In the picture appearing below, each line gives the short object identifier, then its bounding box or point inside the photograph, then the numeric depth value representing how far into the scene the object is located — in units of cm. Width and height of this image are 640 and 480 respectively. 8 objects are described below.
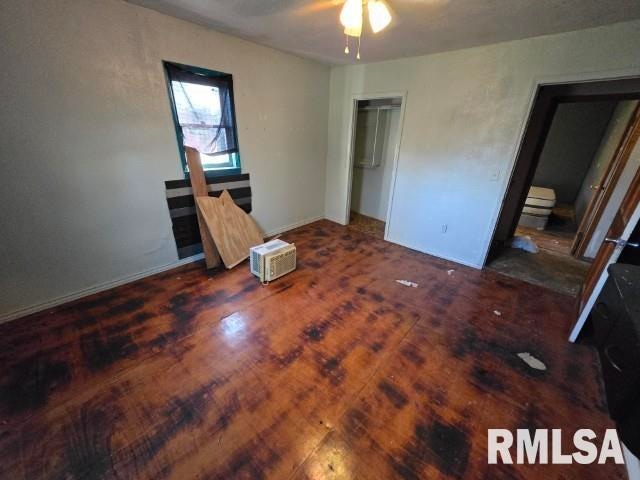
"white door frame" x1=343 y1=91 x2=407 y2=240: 323
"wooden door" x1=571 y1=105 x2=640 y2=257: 294
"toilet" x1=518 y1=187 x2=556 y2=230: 430
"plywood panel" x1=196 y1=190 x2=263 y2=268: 282
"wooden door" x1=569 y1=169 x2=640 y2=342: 162
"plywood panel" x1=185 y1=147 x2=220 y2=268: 266
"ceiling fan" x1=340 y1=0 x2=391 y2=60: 152
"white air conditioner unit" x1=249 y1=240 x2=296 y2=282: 257
